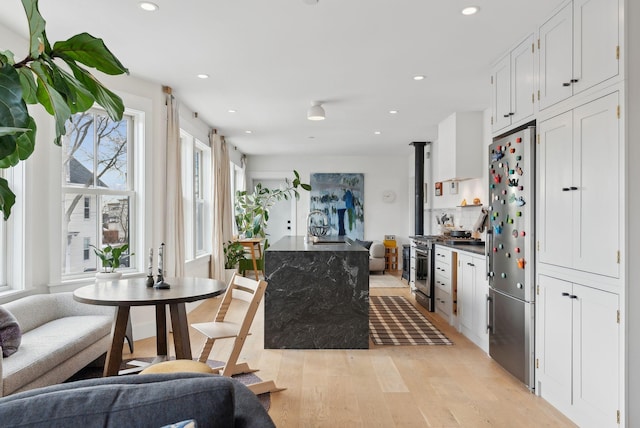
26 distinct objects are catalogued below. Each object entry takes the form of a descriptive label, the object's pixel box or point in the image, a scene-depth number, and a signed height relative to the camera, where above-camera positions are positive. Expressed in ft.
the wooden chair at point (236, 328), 8.84 -2.57
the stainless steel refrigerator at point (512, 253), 9.81 -1.03
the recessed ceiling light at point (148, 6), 8.89 +4.31
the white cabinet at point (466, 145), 17.98 +2.77
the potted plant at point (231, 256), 24.22 -2.52
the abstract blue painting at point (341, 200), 30.99 +0.83
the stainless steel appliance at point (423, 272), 17.88 -2.66
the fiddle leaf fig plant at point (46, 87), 2.21 +0.75
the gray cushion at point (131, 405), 3.05 -1.41
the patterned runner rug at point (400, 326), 13.79 -4.13
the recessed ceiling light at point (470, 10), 9.03 +4.25
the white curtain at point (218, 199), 21.93 +0.66
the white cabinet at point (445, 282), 15.47 -2.69
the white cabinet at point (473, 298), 12.72 -2.75
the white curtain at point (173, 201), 15.26 +0.40
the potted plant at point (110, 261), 12.48 -1.44
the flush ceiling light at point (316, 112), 16.29 +3.75
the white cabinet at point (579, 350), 7.30 -2.64
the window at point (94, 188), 12.79 +0.76
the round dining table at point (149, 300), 8.12 -1.67
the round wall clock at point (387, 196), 31.27 +1.11
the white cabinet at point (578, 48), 7.31 +3.07
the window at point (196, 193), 19.07 +0.90
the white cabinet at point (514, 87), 10.11 +3.16
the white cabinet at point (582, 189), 7.26 +0.42
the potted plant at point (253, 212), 27.68 -0.01
